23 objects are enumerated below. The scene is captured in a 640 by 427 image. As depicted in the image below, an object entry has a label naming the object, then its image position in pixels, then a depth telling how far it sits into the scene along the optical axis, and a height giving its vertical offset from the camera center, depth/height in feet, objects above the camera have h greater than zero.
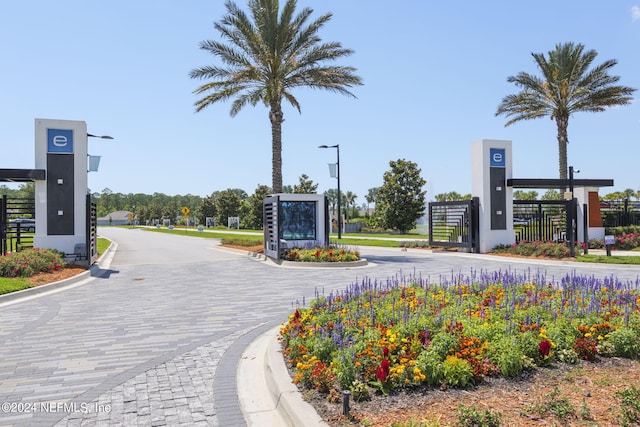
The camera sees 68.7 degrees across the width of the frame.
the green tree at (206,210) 302.45 +5.37
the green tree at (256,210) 196.65 +3.49
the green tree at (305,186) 208.13 +14.23
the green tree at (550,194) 243.40 +12.37
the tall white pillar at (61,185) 57.72 +4.18
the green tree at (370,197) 501.07 +22.39
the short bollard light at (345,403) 13.25 -5.25
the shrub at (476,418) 12.06 -5.24
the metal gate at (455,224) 78.79 -1.19
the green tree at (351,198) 386.93 +16.57
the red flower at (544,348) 16.67 -4.67
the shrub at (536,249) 66.28 -4.83
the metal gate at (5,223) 55.52 -0.47
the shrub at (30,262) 44.57 -4.41
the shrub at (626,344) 17.70 -4.84
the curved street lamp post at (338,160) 115.77 +14.48
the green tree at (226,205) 265.13 +7.50
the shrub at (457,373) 15.10 -5.05
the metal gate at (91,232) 58.66 -1.72
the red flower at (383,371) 14.60 -4.80
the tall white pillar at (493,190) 77.82 +4.55
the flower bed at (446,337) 15.26 -4.58
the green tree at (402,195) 156.04 +7.60
